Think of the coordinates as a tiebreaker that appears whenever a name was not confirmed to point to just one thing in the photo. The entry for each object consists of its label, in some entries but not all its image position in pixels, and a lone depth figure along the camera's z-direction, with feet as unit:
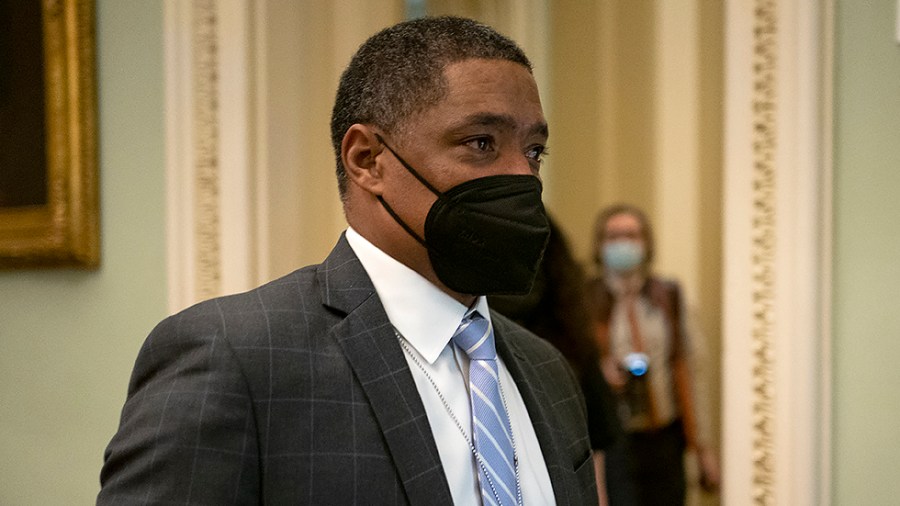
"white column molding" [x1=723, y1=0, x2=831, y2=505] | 8.84
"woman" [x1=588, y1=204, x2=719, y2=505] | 13.48
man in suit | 4.29
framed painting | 10.85
